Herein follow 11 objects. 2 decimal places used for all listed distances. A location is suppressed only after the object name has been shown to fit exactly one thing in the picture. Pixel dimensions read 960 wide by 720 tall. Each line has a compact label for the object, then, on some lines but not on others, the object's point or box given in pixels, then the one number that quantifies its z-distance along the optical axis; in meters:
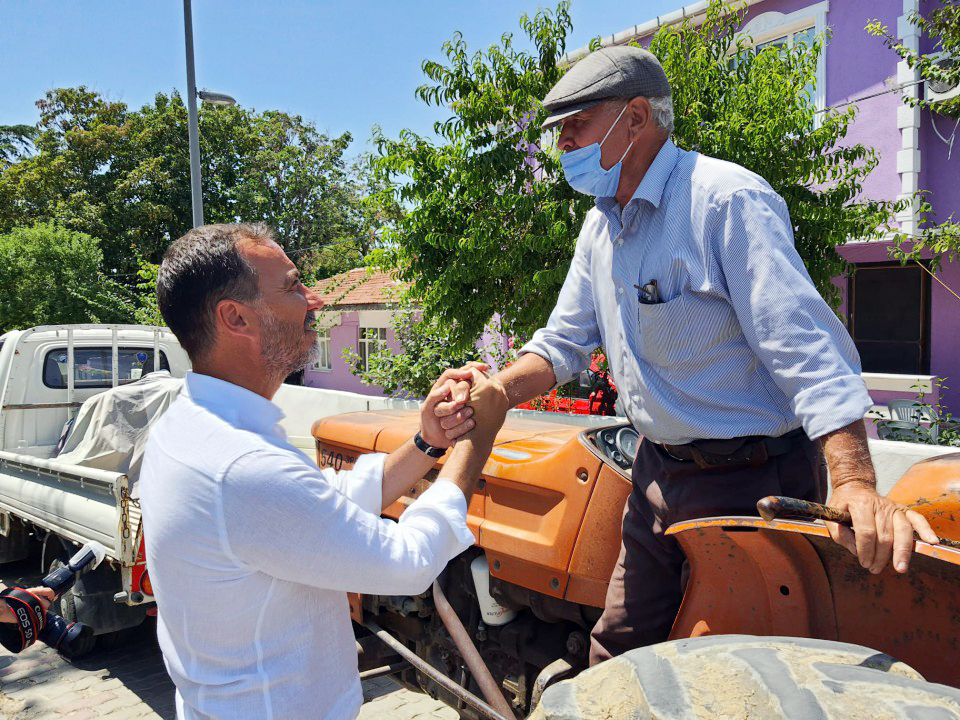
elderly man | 1.70
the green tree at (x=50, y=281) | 19.83
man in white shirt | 1.41
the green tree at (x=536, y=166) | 6.27
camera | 2.50
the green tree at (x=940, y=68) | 7.02
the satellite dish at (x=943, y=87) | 7.50
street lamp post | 10.02
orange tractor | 1.50
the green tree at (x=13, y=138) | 29.98
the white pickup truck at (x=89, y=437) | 4.63
